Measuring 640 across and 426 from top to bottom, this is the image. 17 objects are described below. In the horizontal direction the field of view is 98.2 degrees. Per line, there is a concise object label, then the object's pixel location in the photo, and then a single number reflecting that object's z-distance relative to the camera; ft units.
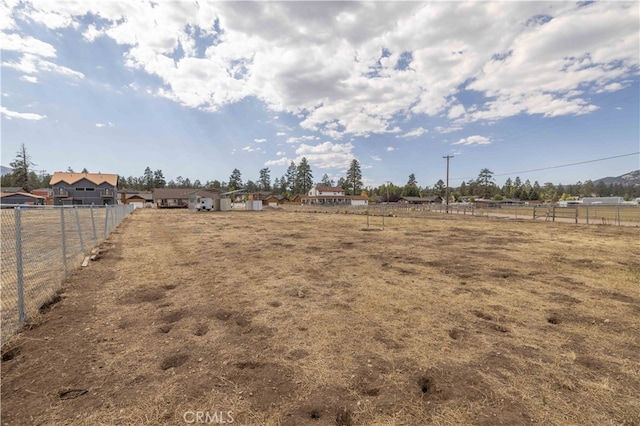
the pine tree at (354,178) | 345.92
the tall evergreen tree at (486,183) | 371.49
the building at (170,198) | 226.79
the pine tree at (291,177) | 367.66
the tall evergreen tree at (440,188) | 404.20
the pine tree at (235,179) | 376.07
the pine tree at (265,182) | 397.88
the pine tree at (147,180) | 359.87
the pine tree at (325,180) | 401.70
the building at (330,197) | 277.48
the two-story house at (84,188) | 184.34
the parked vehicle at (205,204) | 145.59
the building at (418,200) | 319.68
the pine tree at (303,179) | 352.90
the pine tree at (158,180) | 361.20
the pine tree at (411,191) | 371.56
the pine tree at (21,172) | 254.88
